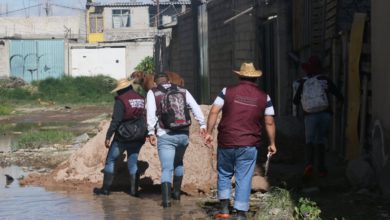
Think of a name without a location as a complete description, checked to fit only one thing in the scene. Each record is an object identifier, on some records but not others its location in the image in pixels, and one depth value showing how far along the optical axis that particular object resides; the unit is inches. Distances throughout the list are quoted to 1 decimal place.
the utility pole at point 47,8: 3846.0
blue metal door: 2185.0
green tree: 2074.4
